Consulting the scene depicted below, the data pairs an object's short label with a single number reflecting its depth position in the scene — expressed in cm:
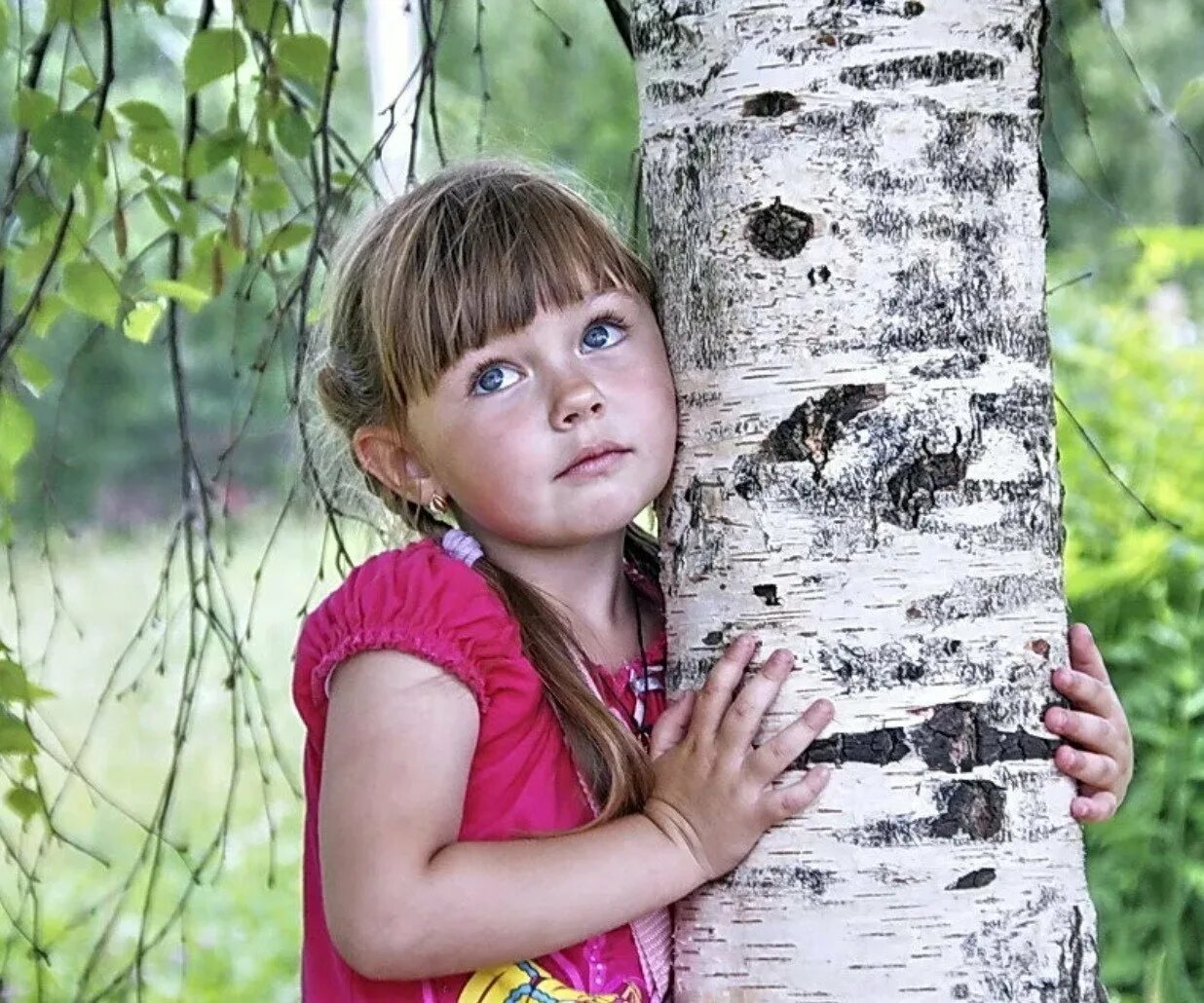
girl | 261
